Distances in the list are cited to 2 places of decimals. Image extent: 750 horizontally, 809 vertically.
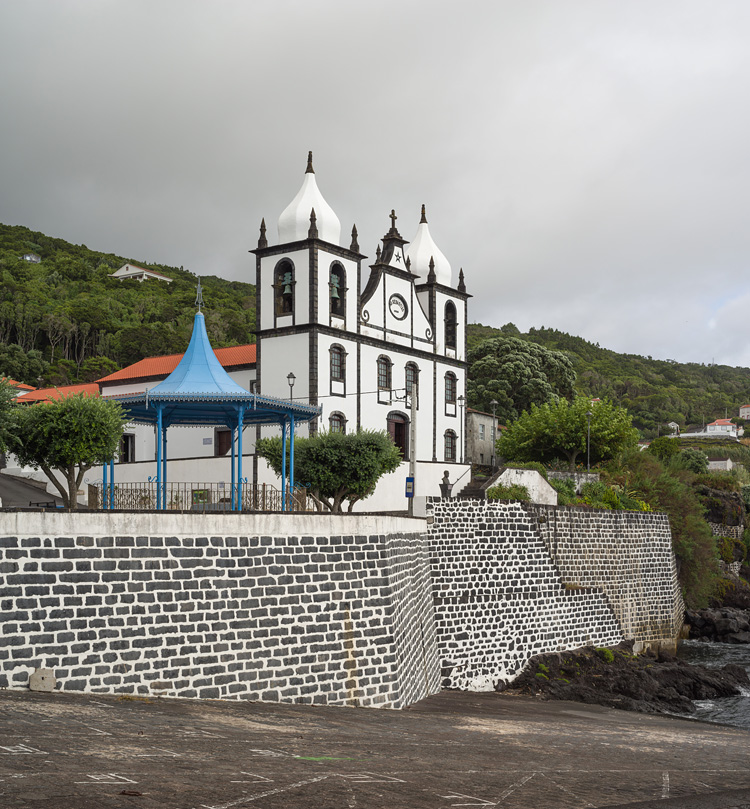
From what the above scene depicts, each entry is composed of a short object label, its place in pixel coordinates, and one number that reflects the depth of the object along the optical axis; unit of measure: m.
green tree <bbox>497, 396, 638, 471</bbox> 41.97
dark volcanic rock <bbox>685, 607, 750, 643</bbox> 33.16
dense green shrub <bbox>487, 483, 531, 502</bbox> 30.55
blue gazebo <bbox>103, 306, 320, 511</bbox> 18.91
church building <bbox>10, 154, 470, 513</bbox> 33.81
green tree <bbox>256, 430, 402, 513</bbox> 23.77
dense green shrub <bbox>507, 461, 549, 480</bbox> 34.59
